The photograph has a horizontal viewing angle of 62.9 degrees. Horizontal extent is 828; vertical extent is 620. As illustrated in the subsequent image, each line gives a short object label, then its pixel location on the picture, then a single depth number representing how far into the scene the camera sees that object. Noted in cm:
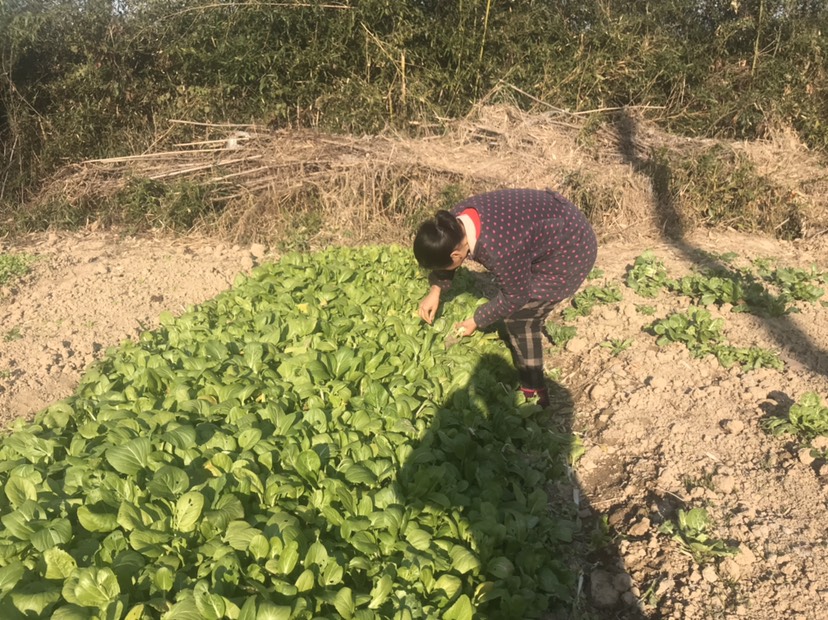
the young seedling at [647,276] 514
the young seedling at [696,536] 276
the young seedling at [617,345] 445
